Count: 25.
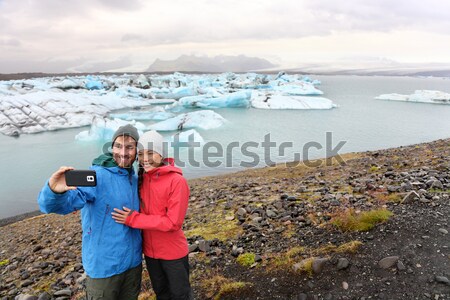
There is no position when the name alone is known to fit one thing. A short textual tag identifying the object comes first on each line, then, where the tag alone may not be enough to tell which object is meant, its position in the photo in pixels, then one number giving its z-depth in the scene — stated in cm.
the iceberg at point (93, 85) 5463
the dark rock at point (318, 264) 395
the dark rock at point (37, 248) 699
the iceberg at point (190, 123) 2484
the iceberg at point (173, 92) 4988
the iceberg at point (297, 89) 5225
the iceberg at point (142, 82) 5694
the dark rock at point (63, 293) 469
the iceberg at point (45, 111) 2814
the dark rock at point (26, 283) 538
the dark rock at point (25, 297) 475
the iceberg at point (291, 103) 3672
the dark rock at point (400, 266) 371
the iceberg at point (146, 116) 3105
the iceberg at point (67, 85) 5059
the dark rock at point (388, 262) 380
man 279
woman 283
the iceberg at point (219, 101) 3753
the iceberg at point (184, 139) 1980
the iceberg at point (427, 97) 4453
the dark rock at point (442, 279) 341
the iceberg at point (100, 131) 2227
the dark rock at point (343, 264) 391
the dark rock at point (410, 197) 535
